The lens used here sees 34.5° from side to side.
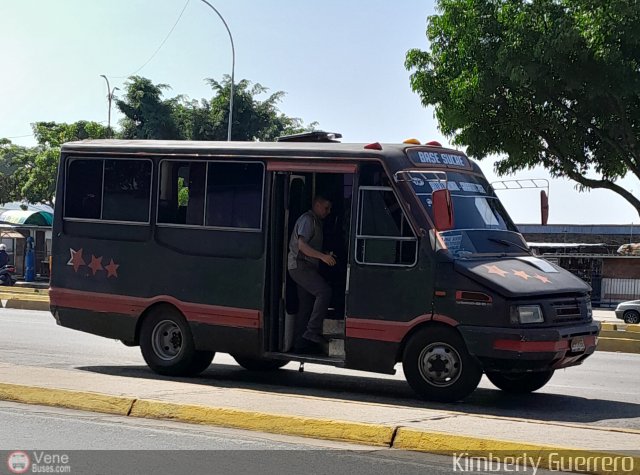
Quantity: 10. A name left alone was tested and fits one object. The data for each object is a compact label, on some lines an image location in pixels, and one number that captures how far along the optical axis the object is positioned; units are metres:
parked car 29.56
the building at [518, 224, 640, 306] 40.06
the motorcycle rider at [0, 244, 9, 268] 36.66
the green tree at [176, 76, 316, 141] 61.88
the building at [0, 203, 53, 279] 43.06
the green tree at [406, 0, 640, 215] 26.70
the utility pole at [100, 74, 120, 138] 58.31
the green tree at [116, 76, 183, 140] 61.22
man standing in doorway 11.13
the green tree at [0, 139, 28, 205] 68.19
